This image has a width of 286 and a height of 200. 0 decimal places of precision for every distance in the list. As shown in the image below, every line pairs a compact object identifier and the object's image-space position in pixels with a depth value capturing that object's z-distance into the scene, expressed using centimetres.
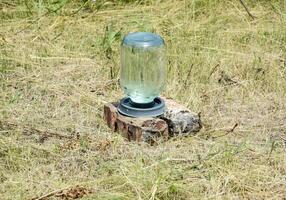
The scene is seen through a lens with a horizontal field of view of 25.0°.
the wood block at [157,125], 315
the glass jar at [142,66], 328
